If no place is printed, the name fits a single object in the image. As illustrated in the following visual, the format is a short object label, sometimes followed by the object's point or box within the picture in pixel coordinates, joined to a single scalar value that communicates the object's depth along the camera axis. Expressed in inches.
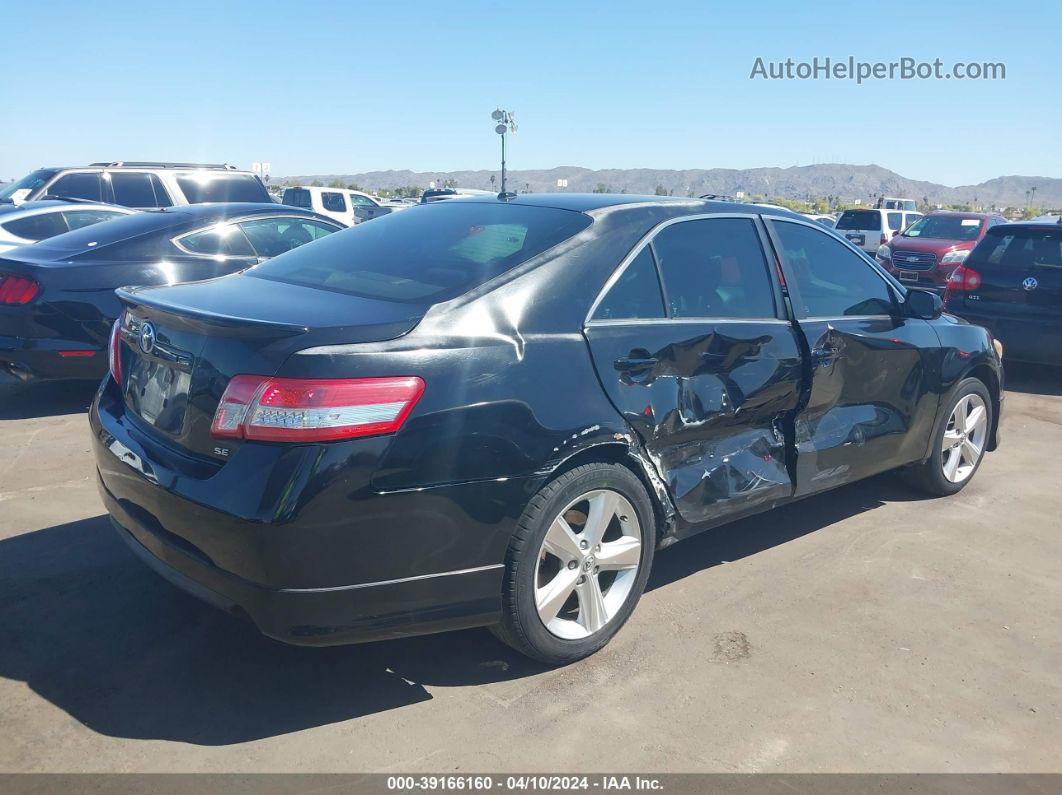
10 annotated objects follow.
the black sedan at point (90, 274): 241.0
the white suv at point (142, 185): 535.2
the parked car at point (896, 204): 1300.4
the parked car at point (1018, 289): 332.5
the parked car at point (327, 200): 852.0
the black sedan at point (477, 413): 104.7
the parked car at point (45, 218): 405.1
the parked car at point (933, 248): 621.6
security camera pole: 919.7
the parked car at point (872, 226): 926.4
